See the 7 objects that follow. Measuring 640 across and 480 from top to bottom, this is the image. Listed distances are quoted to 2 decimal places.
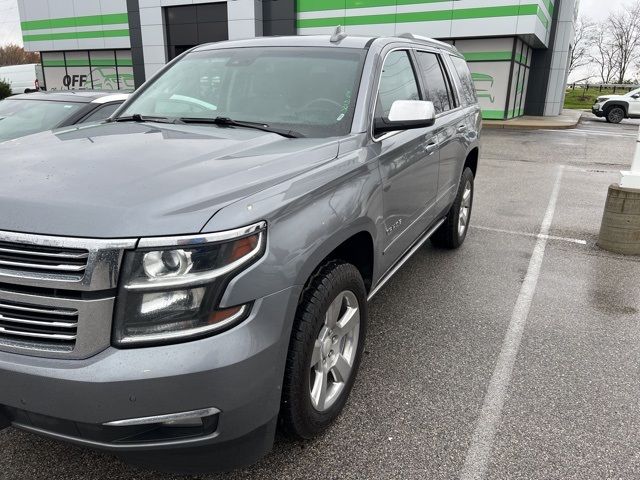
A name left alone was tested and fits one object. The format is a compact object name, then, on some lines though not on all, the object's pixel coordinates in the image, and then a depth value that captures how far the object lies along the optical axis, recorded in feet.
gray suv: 5.66
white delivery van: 101.91
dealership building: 72.08
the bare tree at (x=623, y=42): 202.28
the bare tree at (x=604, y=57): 216.13
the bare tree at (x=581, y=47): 214.48
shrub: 80.59
